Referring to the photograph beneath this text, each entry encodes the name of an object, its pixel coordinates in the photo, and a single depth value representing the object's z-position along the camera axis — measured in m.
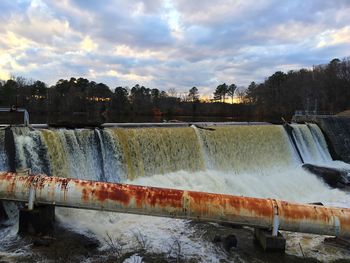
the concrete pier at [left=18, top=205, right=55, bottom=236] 6.80
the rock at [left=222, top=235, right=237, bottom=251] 7.08
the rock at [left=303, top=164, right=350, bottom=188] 14.78
